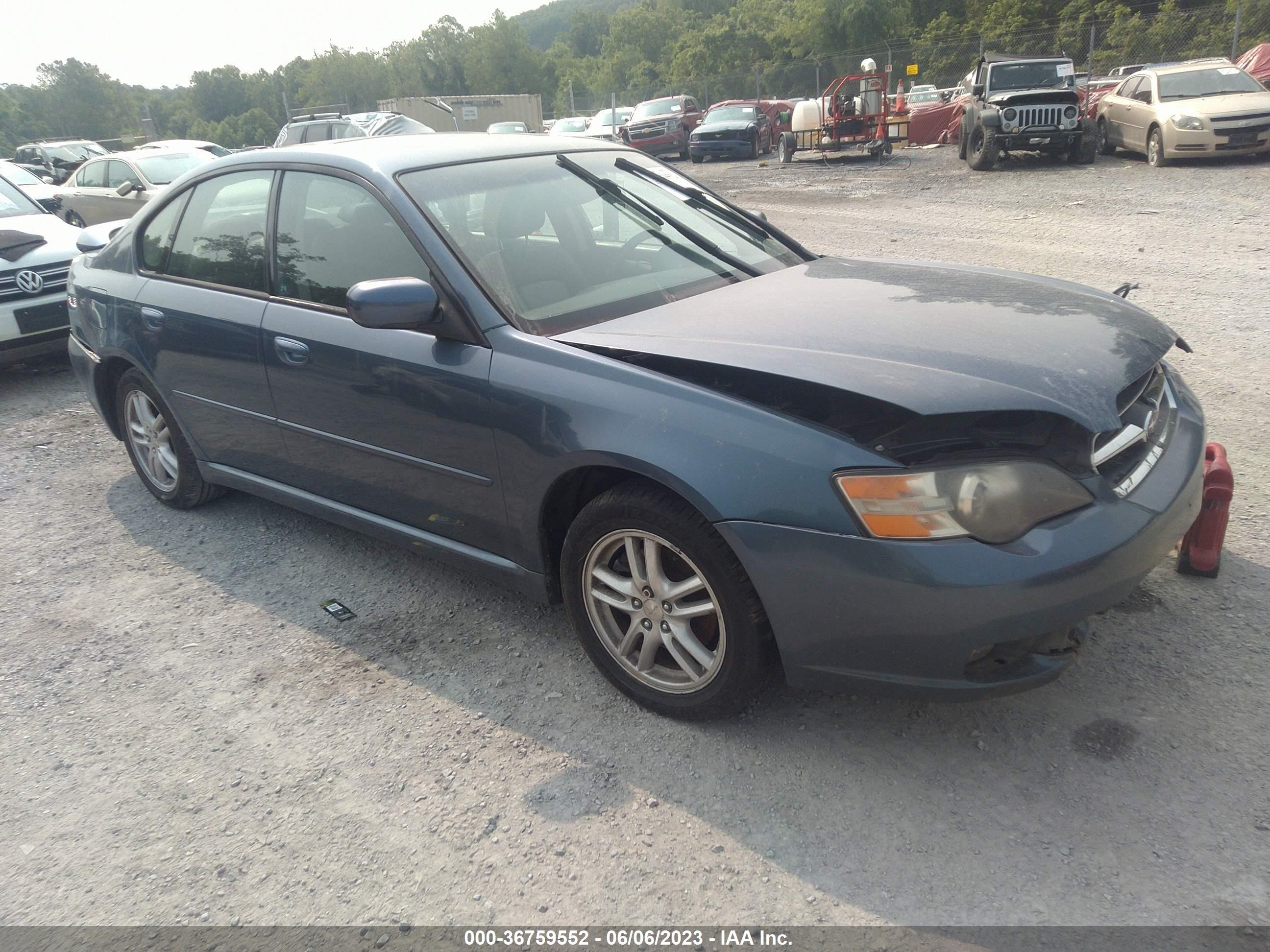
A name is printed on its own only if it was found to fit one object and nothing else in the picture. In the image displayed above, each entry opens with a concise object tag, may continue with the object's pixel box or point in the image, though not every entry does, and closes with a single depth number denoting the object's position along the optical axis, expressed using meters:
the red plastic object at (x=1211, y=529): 3.15
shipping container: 35.16
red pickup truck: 26.22
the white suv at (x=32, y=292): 6.86
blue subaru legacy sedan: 2.27
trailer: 20.23
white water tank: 21.30
